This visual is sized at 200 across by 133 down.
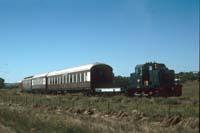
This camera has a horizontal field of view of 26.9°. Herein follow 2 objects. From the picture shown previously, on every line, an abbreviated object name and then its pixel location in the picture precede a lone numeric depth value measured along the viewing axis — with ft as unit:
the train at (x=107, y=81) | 106.42
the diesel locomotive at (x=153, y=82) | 103.30
